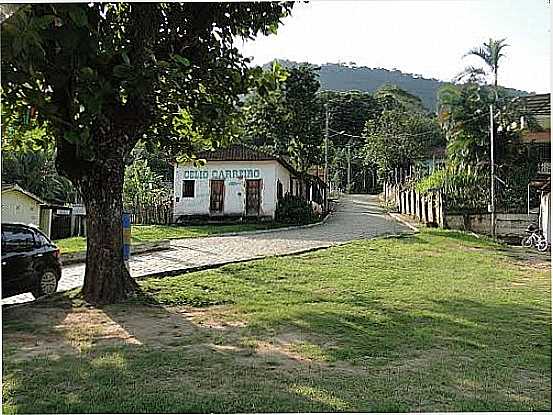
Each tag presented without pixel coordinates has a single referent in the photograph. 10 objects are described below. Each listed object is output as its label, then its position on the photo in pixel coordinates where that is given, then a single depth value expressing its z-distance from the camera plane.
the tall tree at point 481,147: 14.88
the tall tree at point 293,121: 20.48
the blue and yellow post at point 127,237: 11.71
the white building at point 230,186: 21.83
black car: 7.25
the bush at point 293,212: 21.52
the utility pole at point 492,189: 15.53
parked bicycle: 15.27
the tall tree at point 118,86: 5.86
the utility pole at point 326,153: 22.61
